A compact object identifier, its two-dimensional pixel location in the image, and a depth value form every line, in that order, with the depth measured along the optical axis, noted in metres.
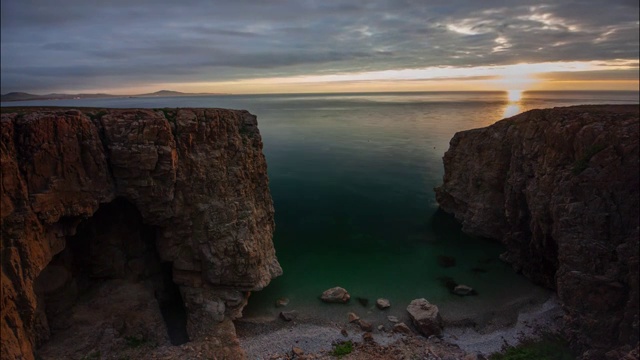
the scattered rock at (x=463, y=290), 30.27
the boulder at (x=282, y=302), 29.11
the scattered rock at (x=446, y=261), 34.75
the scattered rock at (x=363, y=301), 29.33
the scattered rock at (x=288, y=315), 27.47
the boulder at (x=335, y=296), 29.44
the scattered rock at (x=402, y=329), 25.81
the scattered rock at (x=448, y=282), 31.27
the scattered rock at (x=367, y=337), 24.89
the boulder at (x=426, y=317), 25.81
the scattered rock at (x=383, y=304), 28.70
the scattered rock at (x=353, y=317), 27.30
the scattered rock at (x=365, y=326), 26.37
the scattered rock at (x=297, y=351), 23.50
